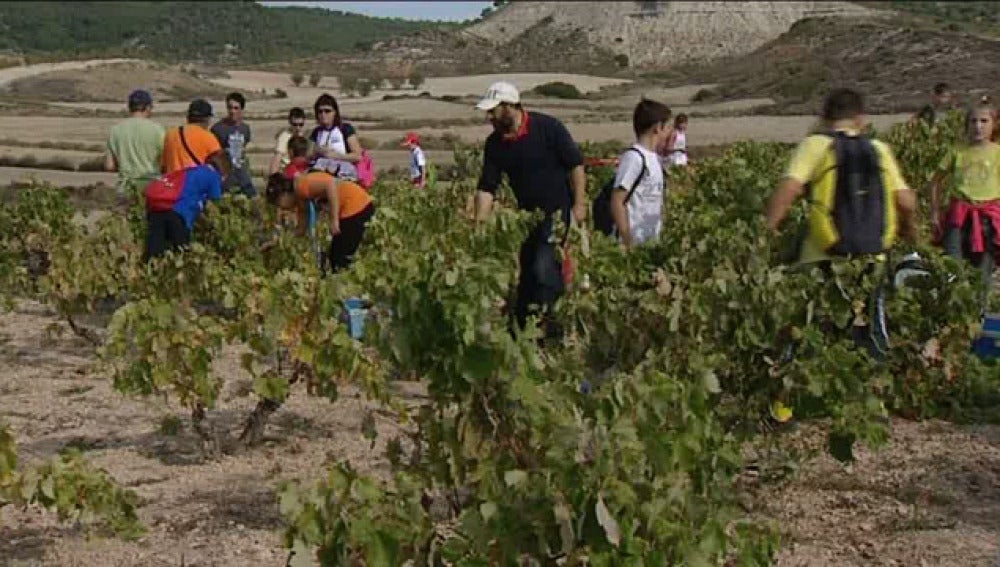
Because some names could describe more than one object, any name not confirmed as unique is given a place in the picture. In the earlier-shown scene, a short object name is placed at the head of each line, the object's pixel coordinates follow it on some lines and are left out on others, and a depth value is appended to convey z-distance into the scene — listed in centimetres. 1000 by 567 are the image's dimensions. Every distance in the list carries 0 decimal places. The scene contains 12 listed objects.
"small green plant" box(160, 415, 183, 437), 575
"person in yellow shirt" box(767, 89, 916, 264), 572
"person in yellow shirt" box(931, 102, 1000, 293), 762
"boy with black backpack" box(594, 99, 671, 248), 654
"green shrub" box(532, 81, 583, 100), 6177
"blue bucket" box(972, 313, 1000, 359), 727
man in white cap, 692
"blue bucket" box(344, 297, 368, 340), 755
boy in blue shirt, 855
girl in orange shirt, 787
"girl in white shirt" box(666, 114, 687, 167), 1351
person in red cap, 1566
